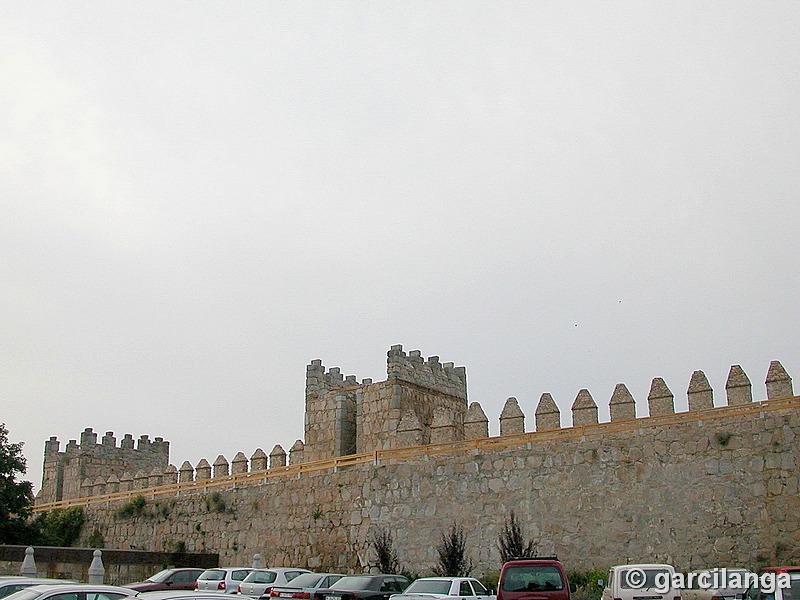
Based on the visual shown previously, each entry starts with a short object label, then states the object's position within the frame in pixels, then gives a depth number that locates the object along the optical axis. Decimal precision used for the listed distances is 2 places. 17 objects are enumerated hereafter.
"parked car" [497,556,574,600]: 14.33
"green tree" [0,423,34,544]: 24.97
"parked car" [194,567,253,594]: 19.08
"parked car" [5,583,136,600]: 10.23
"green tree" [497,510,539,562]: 19.86
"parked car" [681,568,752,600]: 14.11
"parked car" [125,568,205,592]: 19.16
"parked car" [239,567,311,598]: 18.48
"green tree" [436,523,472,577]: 20.59
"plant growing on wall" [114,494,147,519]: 28.02
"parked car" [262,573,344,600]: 16.64
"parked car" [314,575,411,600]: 16.36
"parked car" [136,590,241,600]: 8.41
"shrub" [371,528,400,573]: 21.86
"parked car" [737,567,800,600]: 11.77
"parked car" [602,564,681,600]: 14.11
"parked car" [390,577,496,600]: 15.02
